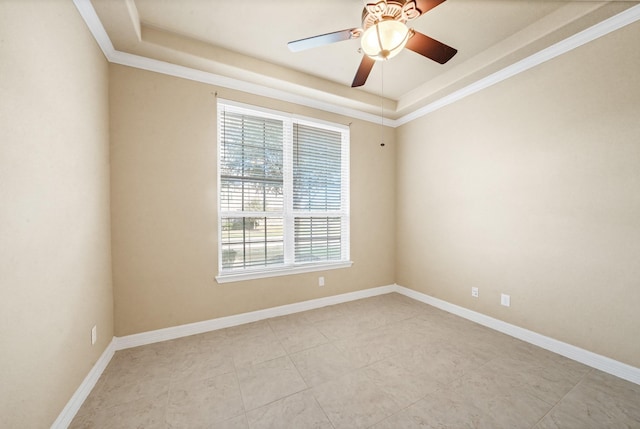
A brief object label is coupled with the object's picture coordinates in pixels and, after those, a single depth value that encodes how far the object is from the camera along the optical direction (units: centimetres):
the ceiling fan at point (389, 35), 153
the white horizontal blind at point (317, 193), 327
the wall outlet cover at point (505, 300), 259
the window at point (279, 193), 282
